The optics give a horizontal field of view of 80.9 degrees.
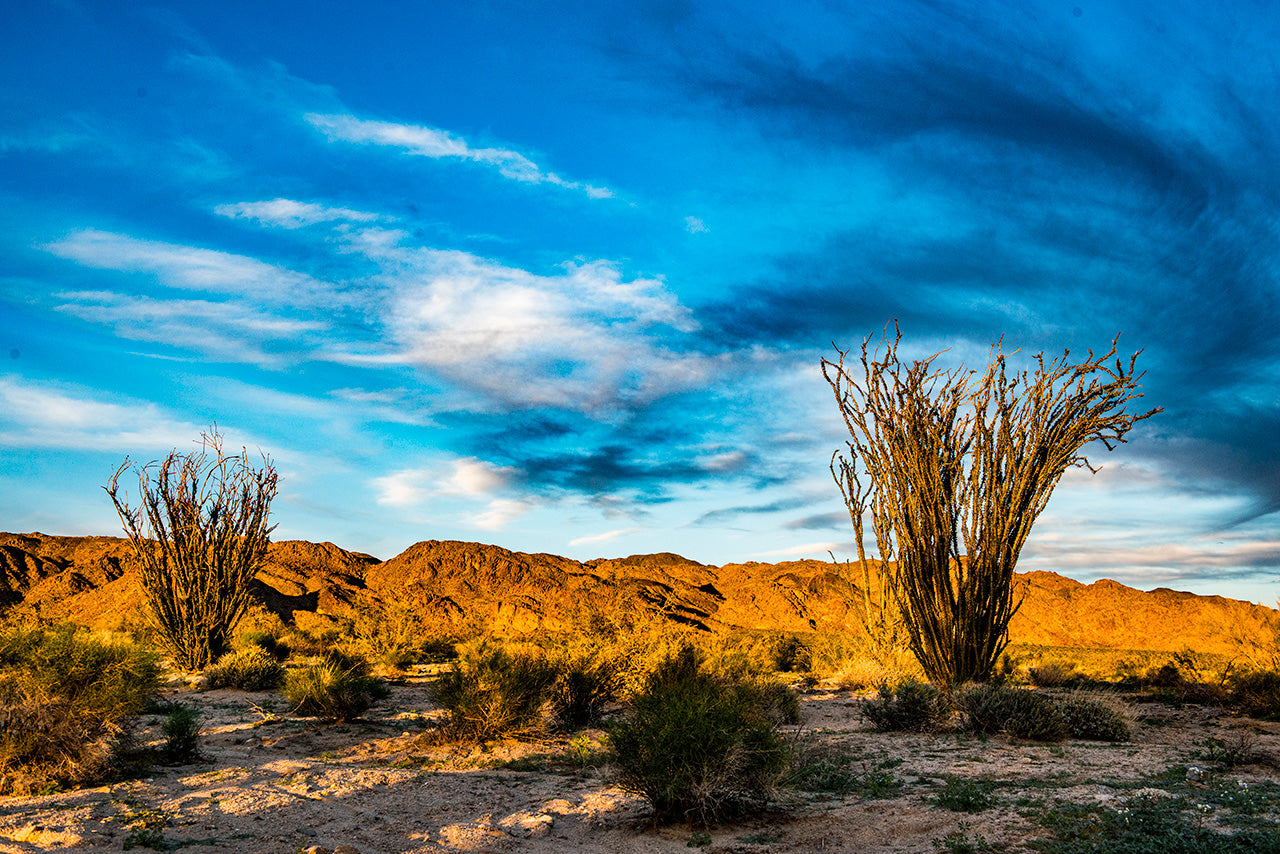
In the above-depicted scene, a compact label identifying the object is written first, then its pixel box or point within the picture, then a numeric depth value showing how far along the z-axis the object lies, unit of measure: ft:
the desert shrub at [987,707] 32.68
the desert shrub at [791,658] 69.62
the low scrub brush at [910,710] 34.53
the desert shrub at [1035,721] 30.96
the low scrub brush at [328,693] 37.29
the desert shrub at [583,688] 37.55
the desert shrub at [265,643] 59.45
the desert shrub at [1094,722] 31.58
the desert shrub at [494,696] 33.30
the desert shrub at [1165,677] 49.85
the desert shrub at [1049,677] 53.26
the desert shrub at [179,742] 26.68
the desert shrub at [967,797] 20.13
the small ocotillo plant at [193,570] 57.41
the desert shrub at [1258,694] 37.47
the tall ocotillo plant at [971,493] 36.19
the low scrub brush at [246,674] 47.98
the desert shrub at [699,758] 21.07
